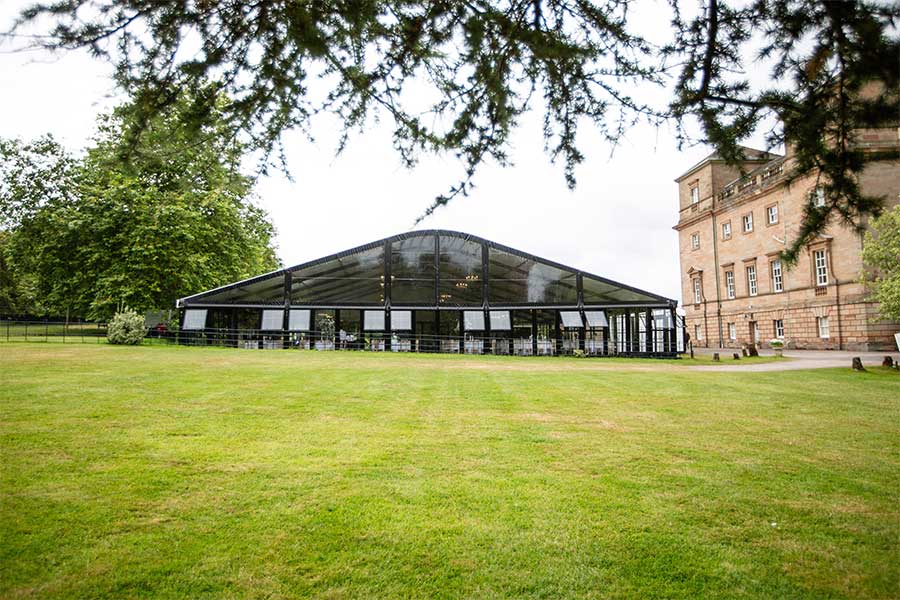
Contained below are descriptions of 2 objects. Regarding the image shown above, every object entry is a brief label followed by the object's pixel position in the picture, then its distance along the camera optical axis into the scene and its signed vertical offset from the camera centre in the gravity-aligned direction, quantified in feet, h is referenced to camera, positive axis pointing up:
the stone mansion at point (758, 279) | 97.19 +11.51
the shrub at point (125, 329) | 69.87 +0.75
